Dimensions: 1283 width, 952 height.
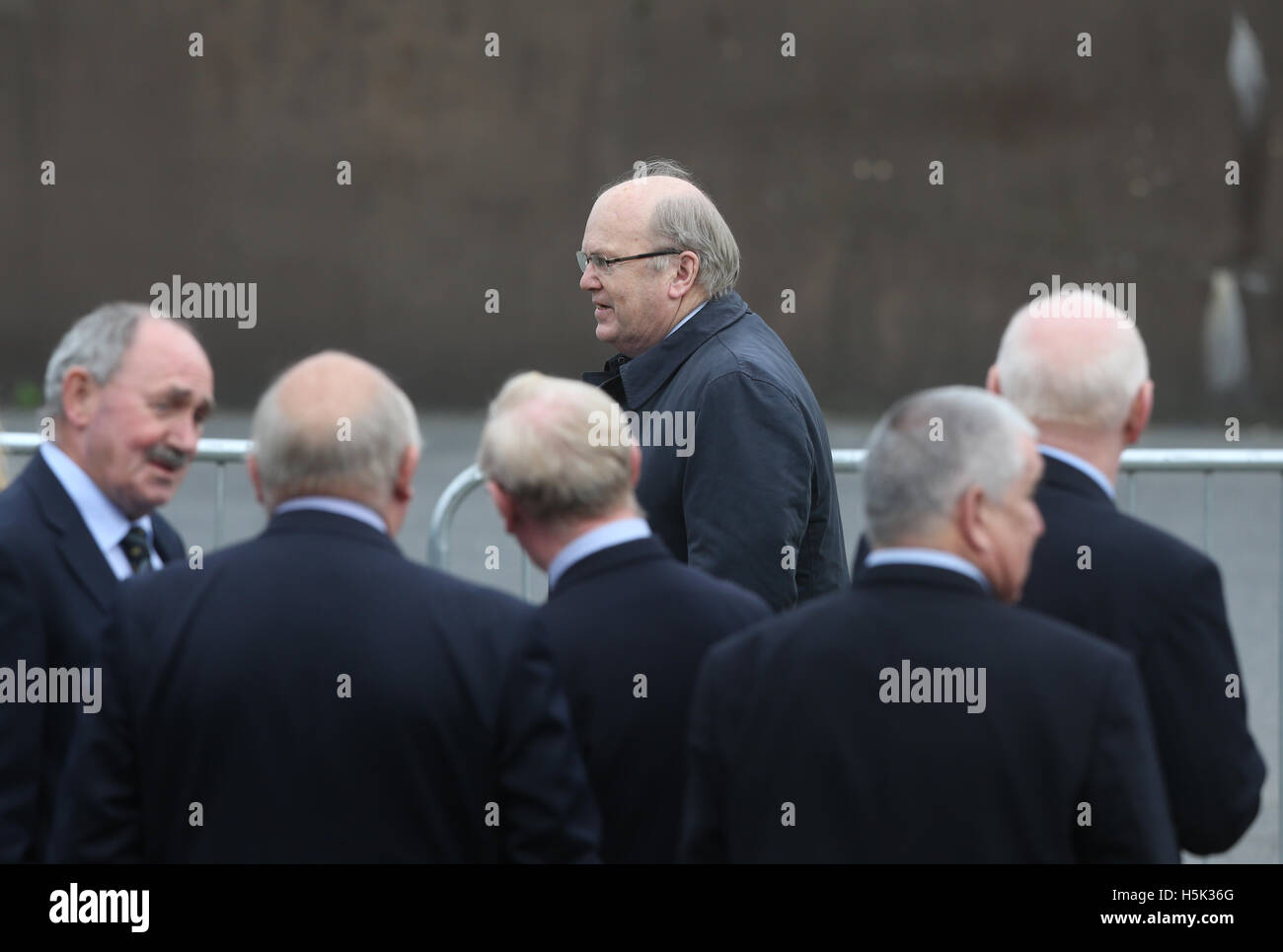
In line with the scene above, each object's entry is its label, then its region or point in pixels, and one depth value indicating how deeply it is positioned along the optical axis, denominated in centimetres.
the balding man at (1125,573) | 568
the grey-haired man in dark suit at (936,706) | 489
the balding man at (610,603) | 555
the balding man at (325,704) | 509
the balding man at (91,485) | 593
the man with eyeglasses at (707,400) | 784
